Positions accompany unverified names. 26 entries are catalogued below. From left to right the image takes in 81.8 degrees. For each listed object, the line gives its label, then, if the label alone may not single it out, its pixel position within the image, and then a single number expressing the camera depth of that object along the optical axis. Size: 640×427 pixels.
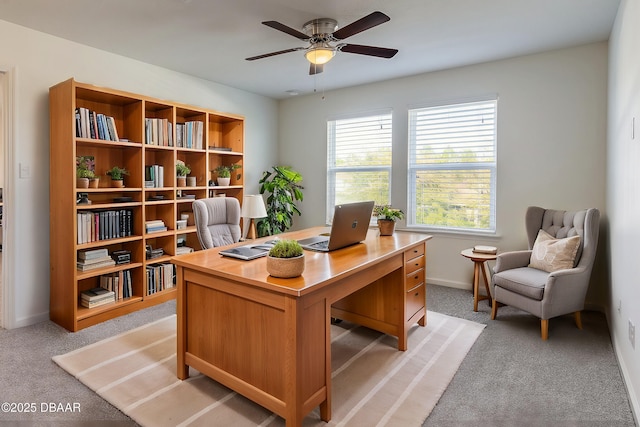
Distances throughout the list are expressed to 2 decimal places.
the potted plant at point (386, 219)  3.05
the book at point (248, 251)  2.20
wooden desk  1.71
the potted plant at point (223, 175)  4.43
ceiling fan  2.57
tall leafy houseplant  5.10
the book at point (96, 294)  3.23
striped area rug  1.93
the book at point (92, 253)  3.20
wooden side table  3.45
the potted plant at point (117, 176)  3.44
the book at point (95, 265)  3.18
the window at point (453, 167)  4.04
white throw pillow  3.03
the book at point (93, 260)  3.19
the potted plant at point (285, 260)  1.78
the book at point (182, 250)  4.00
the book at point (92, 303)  3.21
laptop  2.36
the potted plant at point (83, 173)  3.12
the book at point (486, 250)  3.59
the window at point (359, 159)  4.74
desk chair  2.92
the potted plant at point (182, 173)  3.95
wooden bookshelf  3.03
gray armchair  2.82
